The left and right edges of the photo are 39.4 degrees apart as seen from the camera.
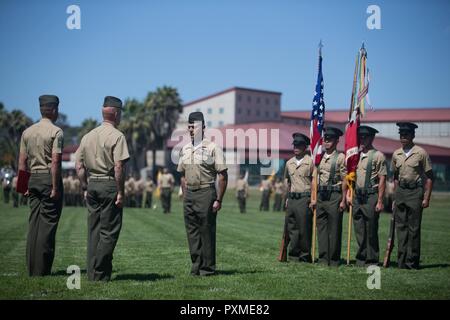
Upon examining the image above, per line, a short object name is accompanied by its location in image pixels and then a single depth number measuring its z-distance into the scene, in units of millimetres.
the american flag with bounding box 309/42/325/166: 11922
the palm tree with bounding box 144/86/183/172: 75312
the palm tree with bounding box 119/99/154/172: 74112
